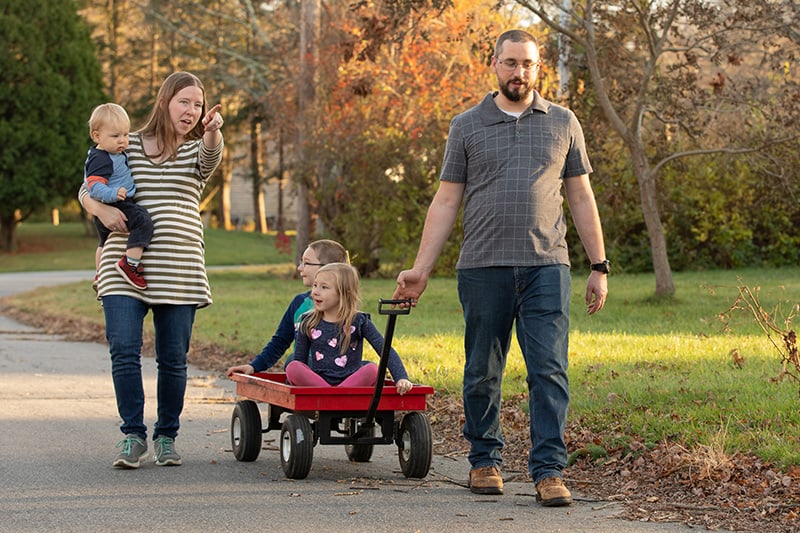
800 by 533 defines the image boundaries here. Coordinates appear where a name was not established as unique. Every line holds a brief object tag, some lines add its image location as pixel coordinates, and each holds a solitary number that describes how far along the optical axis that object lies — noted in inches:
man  427.6
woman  494.2
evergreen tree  3292.6
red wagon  461.4
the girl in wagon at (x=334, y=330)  494.2
